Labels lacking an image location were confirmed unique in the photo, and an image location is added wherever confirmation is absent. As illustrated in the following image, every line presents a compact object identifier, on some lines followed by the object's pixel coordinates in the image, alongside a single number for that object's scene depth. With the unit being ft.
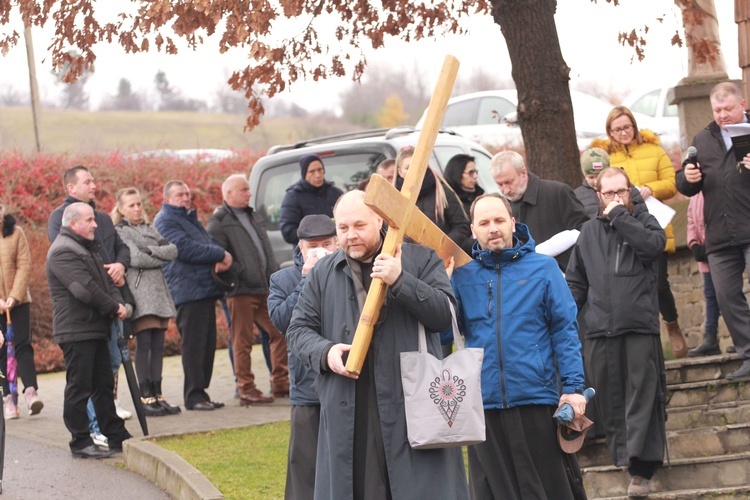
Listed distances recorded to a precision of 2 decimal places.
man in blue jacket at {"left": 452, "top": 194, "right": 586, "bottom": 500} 29.91
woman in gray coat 56.65
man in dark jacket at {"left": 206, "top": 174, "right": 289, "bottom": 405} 58.57
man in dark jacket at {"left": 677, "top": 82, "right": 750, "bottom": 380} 43.90
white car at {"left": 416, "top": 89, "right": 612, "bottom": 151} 101.46
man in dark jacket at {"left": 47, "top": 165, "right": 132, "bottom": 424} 51.49
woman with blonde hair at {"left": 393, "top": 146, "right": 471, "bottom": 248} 44.66
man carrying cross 26.29
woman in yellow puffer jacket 47.97
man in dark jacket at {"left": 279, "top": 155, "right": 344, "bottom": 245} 57.06
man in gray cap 32.72
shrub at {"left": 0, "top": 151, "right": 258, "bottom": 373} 90.29
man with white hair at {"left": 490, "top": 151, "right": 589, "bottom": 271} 42.69
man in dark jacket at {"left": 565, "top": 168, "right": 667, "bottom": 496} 38.41
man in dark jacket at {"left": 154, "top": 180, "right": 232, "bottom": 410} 58.04
